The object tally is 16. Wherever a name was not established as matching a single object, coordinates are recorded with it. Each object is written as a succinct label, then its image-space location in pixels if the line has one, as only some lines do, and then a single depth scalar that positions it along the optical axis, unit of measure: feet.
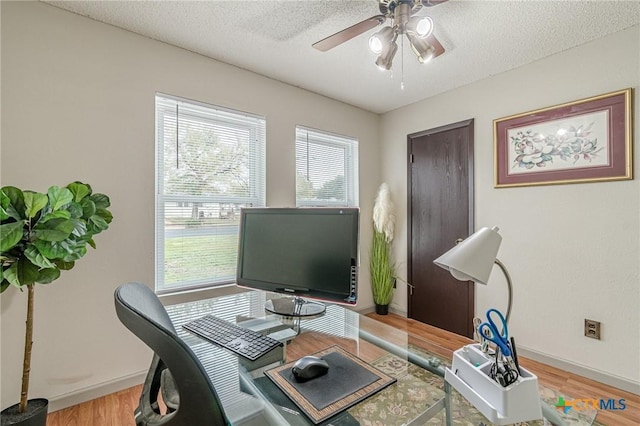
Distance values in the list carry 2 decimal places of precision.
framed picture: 6.56
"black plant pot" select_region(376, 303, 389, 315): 11.16
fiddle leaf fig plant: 4.21
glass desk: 2.72
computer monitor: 4.56
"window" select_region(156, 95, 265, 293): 7.06
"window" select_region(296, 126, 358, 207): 9.68
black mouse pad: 2.75
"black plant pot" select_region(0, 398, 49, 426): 4.41
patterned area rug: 2.65
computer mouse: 3.12
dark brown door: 9.25
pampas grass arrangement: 10.89
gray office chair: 2.10
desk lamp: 2.91
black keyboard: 3.75
